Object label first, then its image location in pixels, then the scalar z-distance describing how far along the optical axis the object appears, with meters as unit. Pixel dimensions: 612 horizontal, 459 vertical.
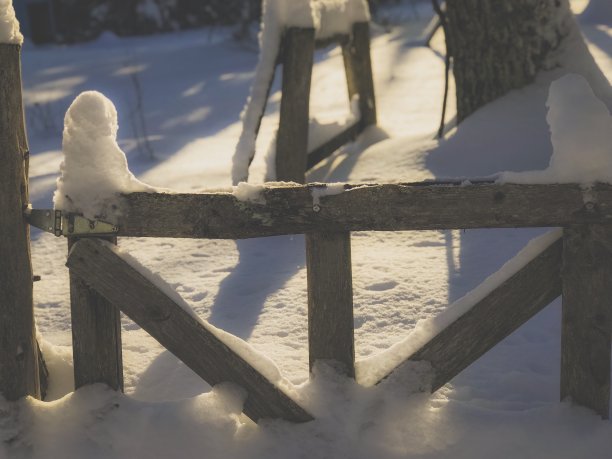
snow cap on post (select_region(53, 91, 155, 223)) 2.45
